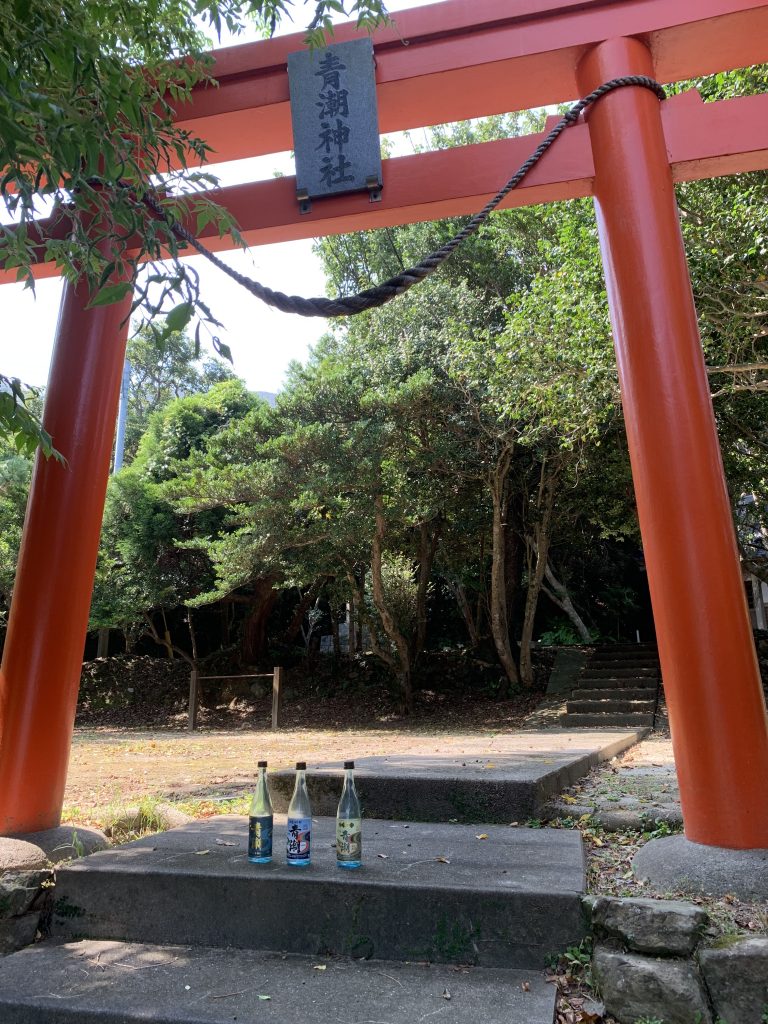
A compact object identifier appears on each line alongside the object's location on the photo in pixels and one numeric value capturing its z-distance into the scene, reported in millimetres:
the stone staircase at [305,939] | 1932
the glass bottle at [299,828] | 2508
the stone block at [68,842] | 3080
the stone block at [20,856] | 2840
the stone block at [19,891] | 2459
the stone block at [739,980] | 1920
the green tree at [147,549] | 12633
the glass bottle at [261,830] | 2596
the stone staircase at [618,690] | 9344
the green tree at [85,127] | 1646
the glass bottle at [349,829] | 2477
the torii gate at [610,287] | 2654
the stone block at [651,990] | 1922
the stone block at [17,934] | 2441
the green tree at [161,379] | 24984
